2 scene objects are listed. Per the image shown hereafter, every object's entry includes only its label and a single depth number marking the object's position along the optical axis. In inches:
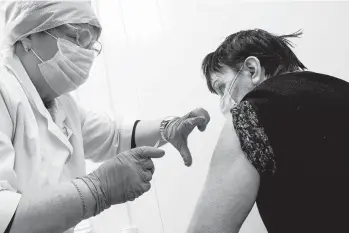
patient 36.4
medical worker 40.9
